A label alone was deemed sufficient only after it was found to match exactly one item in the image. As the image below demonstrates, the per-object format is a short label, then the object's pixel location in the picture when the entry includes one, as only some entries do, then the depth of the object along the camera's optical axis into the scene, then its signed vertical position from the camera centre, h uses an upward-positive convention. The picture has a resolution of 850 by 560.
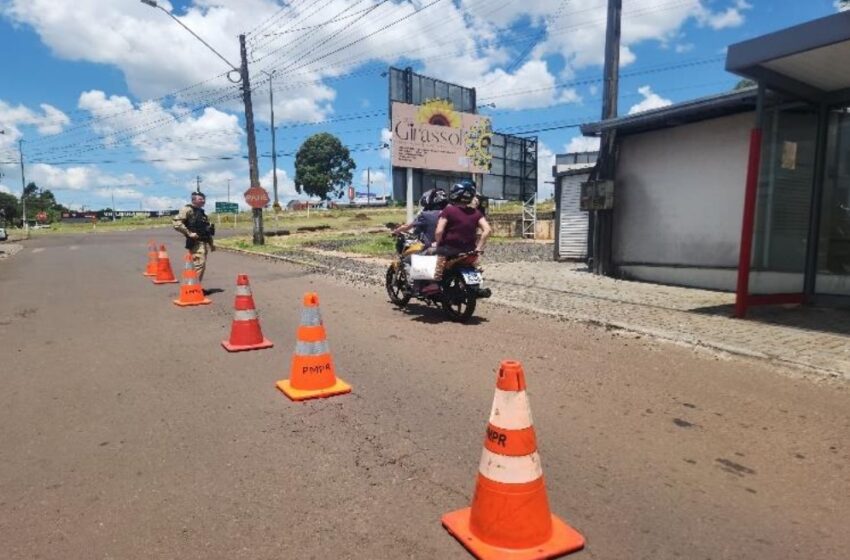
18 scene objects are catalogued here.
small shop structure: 17.20 -0.14
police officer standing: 10.84 -0.32
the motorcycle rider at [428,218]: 9.08 -0.10
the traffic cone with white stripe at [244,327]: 6.78 -1.32
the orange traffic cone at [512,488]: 2.70 -1.24
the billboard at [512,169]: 30.48 +2.25
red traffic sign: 25.11 +0.57
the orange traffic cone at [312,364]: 5.15 -1.31
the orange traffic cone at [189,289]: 10.00 -1.31
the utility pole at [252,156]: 25.62 +2.34
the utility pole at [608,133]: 13.11 +1.70
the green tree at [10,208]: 104.44 +0.30
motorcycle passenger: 8.08 -0.18
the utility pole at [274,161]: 52.84 +4.60
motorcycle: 8.10 -1.05
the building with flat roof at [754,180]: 8.10 +0.56
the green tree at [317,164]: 90.38 +7.14
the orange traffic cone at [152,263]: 15.23 -1.36
